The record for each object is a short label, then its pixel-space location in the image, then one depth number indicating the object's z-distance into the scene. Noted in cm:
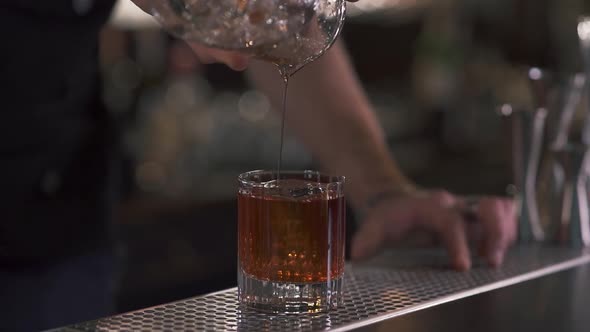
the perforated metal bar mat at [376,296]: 106
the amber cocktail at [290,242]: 106
